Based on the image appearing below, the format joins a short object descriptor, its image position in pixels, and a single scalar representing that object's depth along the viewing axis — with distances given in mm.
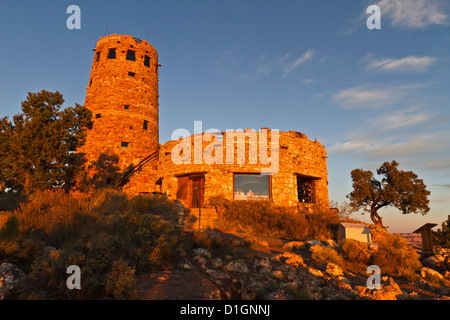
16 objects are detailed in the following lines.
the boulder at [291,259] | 8432
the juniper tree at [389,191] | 24250
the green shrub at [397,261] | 9906
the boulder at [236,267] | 7121
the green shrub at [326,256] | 9602
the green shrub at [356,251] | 10539
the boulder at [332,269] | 8266
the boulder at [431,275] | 9718
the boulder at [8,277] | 4649
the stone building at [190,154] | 18062
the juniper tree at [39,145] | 13312
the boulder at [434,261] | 12041
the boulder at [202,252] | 7684
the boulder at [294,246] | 11125
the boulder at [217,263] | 7184
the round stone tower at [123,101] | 24109
